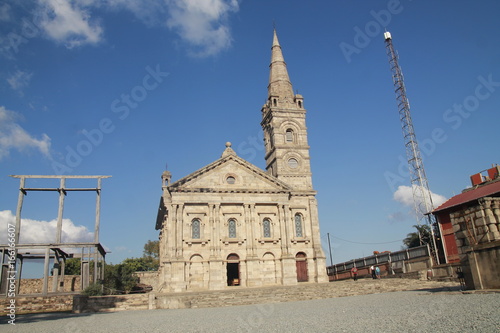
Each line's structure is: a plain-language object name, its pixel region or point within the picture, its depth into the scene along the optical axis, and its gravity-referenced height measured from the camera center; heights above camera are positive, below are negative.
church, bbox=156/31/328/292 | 35.56 +4.95
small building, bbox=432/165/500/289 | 15.71 +1.10
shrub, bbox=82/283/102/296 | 25.32 +0.13
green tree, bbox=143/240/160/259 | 76.19 +7.43
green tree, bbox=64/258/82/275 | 64.88 +4.33
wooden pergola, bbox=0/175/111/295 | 24.17 +3.03
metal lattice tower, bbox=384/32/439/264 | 50.12 +21.23
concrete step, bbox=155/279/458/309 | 26.00 -0.94
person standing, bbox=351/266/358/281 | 36.98 +0.20
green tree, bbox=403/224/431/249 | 46.47 +4.46
